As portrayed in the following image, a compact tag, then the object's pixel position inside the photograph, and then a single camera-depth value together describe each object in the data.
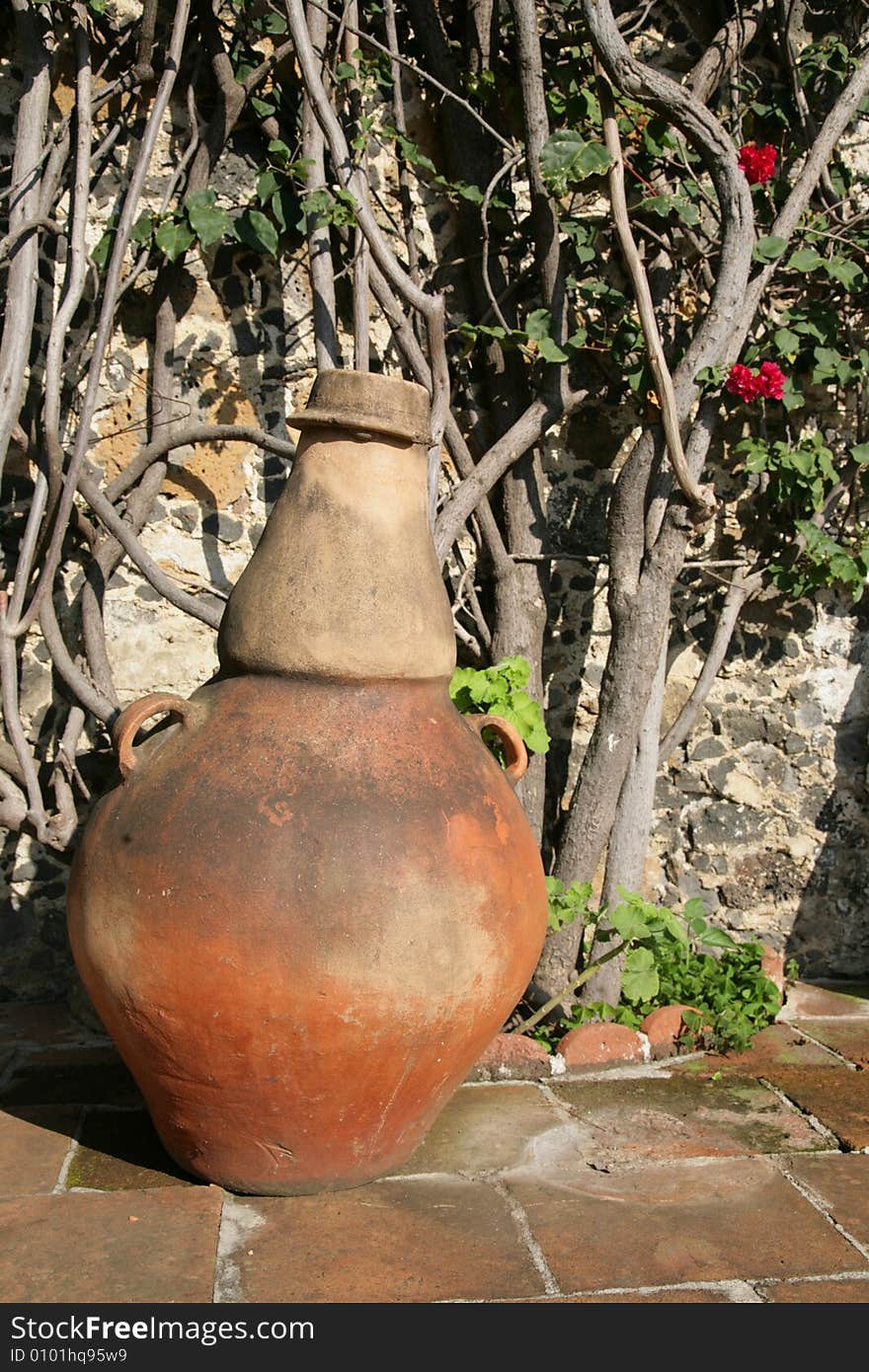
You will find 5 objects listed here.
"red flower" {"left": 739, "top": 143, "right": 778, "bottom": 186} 3.81
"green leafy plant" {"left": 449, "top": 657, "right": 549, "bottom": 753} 3.56
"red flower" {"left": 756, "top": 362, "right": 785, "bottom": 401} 3.82
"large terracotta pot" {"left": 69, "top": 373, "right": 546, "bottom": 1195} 2.36
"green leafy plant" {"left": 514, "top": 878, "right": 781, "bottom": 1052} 3.55
